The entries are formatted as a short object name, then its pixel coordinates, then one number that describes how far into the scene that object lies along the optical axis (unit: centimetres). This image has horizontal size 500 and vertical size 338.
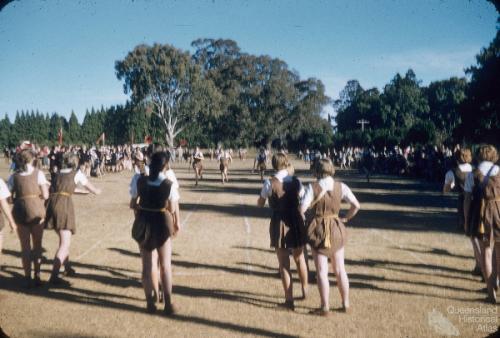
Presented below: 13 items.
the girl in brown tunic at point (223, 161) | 2523
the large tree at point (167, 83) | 5262
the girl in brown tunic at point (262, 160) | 2679
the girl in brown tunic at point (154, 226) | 540
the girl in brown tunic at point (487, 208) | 557
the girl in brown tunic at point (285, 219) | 551
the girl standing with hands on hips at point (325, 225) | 525
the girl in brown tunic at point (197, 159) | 2472
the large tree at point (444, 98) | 6717
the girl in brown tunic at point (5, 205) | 577
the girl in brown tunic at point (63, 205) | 642
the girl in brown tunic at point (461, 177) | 682
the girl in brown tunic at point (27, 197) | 616
